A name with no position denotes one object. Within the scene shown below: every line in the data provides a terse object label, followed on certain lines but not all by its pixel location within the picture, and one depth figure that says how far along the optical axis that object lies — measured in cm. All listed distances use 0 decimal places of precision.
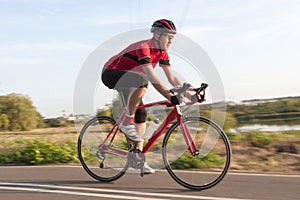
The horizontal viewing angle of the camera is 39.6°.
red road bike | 517
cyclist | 501
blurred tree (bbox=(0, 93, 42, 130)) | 1412
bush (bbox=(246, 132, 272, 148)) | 852
